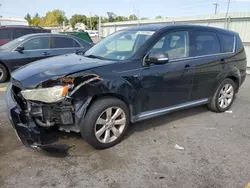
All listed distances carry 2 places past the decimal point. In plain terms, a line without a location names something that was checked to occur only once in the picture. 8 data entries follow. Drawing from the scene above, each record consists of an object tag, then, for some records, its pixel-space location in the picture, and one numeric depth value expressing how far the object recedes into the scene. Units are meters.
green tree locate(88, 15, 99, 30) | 80.07
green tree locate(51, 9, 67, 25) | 84.39
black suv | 2.91
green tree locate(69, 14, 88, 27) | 92.12
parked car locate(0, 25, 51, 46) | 9.96
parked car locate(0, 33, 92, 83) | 7.11
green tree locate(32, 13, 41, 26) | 79.79
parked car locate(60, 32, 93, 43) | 13.56
